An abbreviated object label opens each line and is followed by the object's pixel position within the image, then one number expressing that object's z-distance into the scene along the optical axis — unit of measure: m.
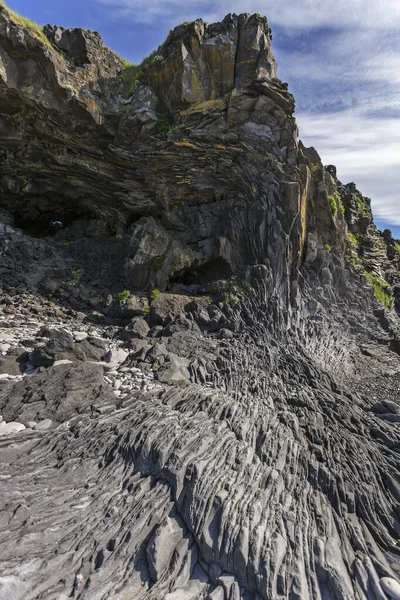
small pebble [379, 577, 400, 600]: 5.25
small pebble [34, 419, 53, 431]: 6.80
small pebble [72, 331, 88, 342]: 10.91
